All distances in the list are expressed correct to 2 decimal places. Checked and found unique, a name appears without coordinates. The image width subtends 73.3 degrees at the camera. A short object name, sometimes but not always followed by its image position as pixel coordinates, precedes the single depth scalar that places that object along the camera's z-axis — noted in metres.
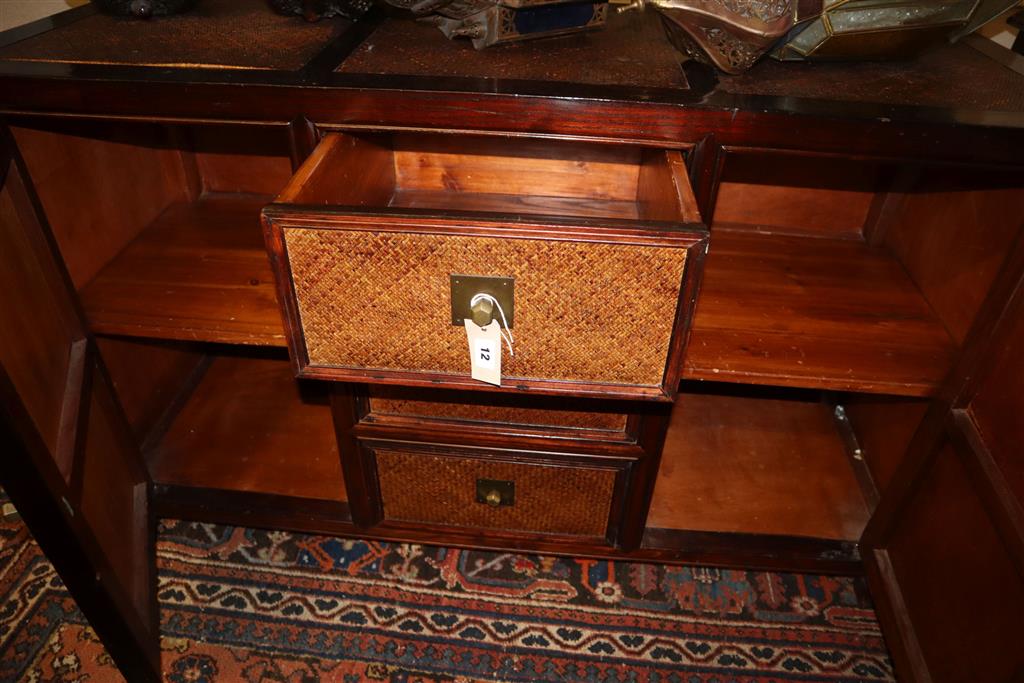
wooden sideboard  0.74
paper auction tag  0.74
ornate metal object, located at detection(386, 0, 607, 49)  0.86
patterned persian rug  1.07
